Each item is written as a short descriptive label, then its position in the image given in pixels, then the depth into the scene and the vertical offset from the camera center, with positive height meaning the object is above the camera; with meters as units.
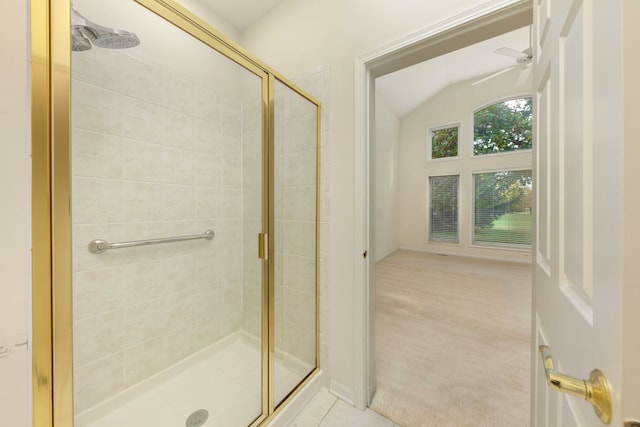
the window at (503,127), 4.85 +1.83
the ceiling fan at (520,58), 2.57 +1.75
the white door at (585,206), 0.30 +0.01
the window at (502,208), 4.93 +0.08
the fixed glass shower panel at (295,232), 1.50 -0.14
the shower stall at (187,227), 1.27 -0.10
